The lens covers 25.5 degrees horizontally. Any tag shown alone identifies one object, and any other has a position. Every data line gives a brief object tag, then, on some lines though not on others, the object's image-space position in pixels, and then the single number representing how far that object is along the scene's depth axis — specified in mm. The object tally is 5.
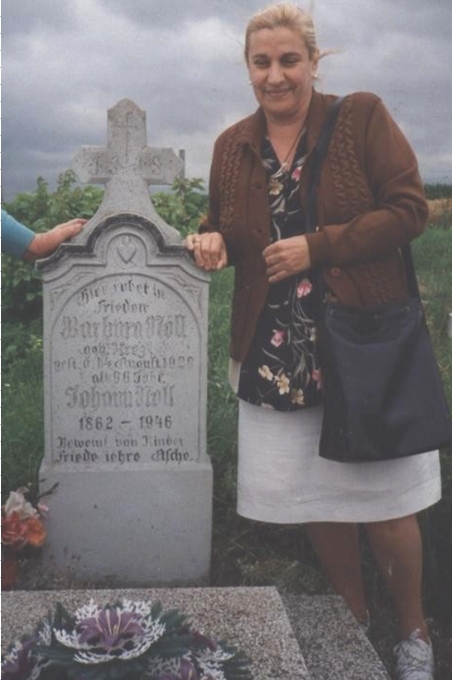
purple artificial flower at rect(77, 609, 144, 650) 2020
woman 3045
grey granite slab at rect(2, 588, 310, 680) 2650
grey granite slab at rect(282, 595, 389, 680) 3002
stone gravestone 3996
